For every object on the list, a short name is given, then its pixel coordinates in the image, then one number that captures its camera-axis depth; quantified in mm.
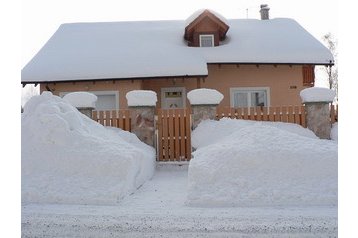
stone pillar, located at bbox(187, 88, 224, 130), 9875
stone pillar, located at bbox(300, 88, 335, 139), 9906
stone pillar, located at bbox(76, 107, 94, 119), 9962
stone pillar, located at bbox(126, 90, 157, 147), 9898
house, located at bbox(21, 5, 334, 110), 14602
